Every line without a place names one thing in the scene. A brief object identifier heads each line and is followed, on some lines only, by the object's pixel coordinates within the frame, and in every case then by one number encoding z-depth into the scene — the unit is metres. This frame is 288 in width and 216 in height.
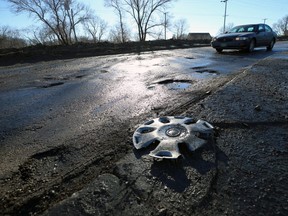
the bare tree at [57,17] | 28.21
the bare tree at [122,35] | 43.48
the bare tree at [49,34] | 29.94
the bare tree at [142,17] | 37.03
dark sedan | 9.94
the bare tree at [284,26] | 76.79
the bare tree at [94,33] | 59.35
